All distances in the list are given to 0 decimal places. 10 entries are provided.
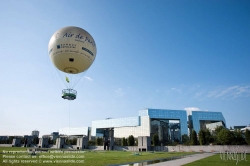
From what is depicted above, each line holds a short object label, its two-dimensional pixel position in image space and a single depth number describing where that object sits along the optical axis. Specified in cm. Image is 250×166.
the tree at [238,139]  5368
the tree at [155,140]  7152
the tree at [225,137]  5397
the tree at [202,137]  6050
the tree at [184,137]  10717
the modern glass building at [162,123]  11762
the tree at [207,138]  6149
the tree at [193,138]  6356
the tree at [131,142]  7594
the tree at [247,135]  5127
